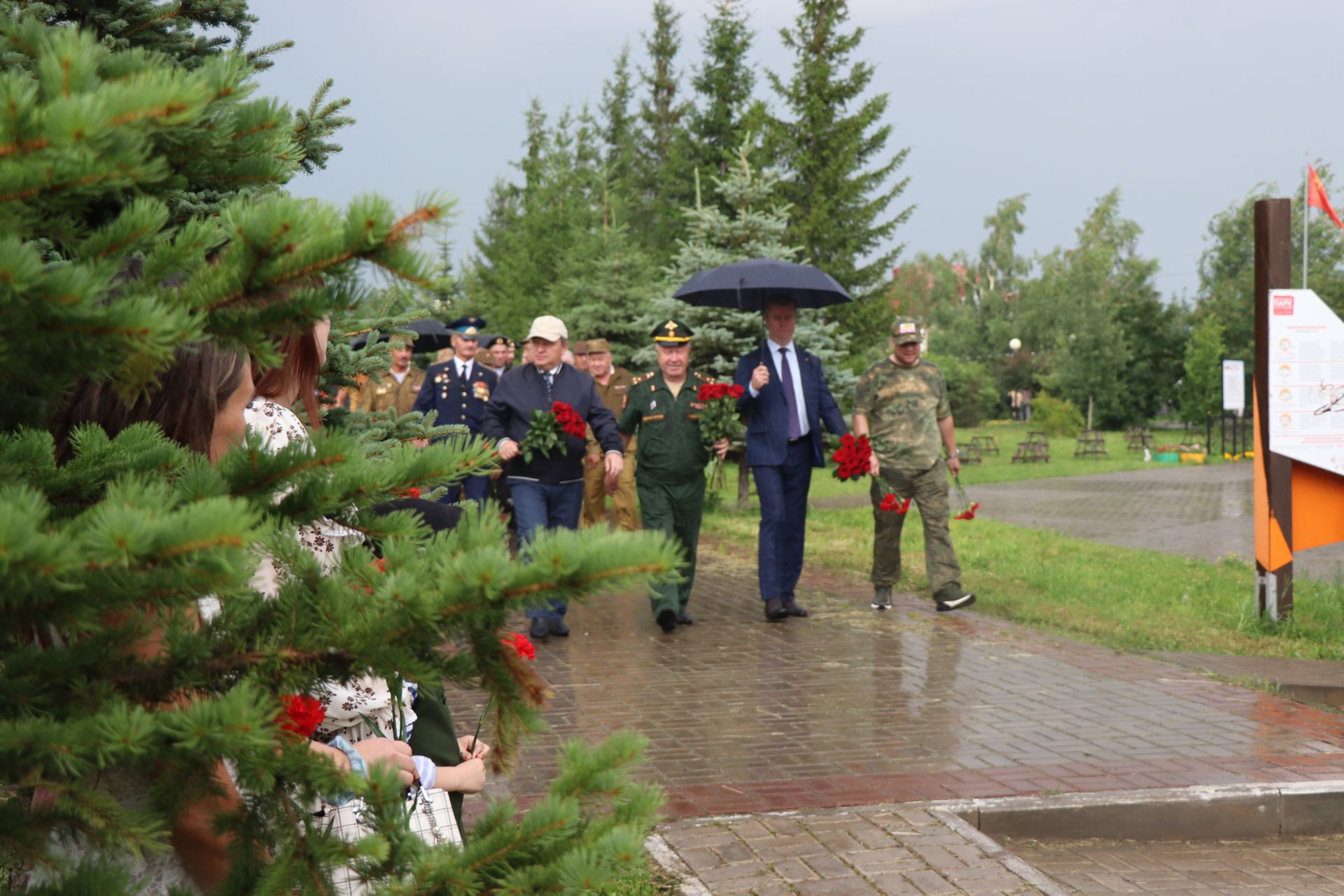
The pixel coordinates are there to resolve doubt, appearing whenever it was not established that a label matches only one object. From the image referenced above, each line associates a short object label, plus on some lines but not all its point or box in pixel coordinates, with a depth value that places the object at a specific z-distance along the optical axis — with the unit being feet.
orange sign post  30.35
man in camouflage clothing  34.17
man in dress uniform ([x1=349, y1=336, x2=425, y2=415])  48.11
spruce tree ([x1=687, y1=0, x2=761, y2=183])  113.80
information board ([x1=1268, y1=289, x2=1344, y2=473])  30.37
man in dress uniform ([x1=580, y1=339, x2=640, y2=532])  48.91
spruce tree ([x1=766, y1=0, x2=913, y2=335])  97.19
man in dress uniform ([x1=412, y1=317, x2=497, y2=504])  44.68
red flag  48.93
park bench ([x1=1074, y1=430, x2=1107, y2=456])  126.82
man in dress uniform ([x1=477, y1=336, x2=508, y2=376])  49.47
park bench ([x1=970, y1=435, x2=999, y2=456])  127.22
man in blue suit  33.47
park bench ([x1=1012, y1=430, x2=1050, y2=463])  119.14
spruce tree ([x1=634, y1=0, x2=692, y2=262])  146.82
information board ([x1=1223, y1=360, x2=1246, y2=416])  102.58
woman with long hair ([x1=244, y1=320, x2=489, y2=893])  7.53
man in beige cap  31.63
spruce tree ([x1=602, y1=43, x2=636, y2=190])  160.35
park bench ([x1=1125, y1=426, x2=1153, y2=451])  134.21
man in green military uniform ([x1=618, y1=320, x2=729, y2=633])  32.96
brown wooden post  29.91
